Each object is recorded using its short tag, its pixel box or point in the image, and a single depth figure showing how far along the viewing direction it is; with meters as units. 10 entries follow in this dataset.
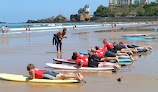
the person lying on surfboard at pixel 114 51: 11.92
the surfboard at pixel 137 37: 23.55
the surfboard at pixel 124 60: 11.10
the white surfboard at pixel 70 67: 9.49
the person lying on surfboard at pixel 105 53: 11.28
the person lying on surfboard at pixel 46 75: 7.78
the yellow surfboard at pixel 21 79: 7.72
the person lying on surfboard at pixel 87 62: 9.66
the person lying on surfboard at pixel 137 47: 14.34
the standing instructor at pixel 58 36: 14.39
